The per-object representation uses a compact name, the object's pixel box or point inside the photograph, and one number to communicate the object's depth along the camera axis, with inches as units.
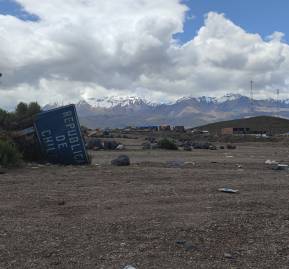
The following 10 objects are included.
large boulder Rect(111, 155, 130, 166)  451.8
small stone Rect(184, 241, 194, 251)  172.2
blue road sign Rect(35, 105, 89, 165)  458.2
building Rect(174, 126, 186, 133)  2356.3
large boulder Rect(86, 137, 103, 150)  803.0
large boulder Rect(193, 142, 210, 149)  944.8
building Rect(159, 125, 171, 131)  2556.7
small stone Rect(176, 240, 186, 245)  177.4
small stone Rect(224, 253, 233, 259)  164.3
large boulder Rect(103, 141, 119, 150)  824.9
